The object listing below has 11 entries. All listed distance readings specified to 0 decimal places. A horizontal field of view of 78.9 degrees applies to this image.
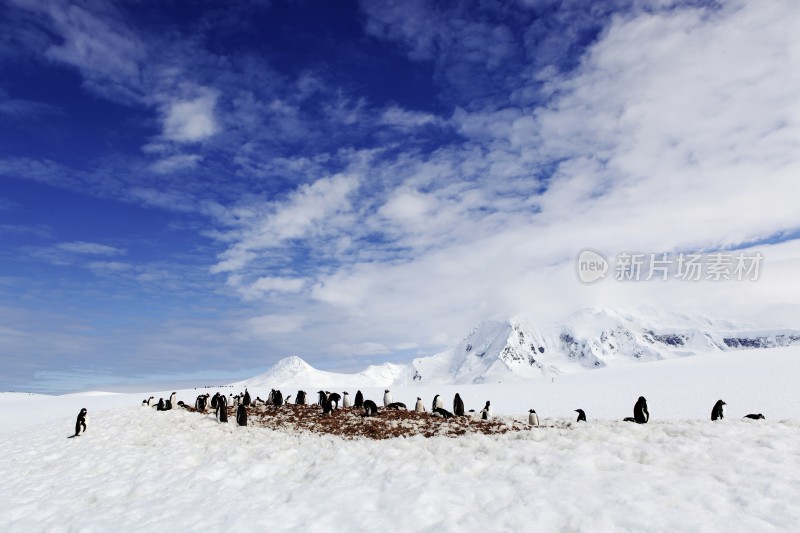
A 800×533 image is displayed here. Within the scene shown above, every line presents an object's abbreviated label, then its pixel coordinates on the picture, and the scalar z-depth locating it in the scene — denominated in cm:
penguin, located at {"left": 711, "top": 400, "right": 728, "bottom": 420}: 2104
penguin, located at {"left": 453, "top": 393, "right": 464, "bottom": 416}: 2511
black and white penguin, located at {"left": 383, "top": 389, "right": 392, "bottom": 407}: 3281
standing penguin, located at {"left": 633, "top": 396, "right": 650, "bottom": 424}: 2066
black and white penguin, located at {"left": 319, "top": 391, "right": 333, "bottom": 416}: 2605
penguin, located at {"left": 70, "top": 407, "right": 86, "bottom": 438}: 2392
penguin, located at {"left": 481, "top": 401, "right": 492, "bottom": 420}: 2382
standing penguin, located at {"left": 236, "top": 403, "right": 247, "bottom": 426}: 2331
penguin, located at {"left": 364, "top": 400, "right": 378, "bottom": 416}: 2488
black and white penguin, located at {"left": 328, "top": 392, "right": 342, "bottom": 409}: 3024
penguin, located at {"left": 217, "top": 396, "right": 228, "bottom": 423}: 2481
